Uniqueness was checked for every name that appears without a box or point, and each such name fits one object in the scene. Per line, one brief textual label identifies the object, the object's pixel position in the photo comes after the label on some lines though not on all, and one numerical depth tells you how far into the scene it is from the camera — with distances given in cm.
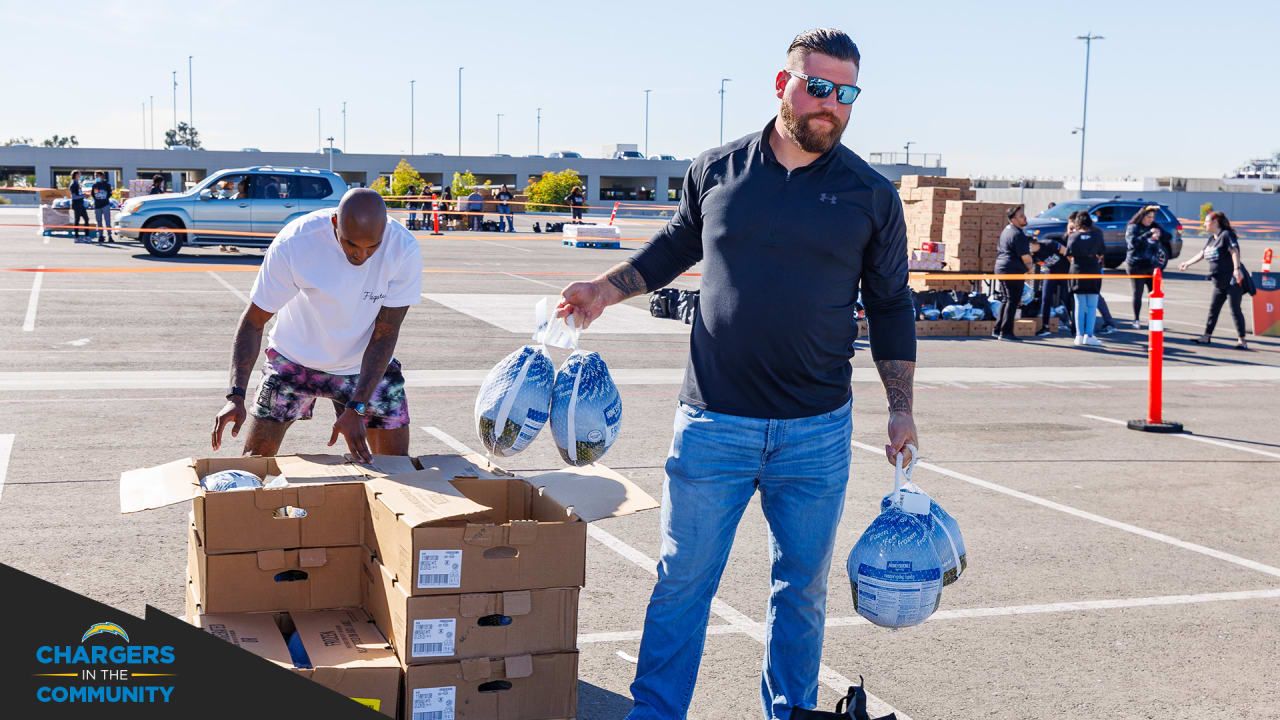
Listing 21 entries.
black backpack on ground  355
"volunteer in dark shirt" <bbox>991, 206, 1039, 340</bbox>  1681
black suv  2933
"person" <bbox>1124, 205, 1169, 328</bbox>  1759
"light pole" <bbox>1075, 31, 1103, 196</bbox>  7200
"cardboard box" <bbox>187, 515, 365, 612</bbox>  385
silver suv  2438
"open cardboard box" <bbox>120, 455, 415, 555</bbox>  379
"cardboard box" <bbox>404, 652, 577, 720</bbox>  363
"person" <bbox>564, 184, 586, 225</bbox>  4091
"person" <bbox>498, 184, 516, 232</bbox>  4090
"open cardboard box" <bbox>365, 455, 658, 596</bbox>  356
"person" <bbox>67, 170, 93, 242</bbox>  2875
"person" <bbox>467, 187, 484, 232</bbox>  4188
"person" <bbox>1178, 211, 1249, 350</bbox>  1577
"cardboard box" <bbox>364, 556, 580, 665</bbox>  359
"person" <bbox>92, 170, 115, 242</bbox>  2797
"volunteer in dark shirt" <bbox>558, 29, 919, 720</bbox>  355
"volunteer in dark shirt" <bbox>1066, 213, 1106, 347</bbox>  1605
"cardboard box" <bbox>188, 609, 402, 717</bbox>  358
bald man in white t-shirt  464
